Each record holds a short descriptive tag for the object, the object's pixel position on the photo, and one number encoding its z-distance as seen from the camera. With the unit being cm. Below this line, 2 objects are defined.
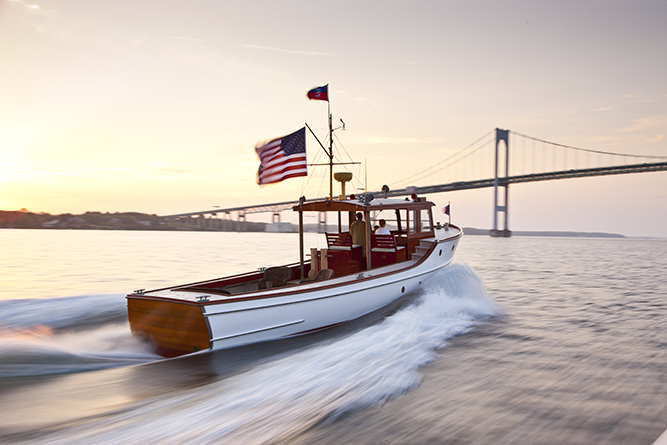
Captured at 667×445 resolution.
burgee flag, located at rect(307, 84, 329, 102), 980
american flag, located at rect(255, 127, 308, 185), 831
